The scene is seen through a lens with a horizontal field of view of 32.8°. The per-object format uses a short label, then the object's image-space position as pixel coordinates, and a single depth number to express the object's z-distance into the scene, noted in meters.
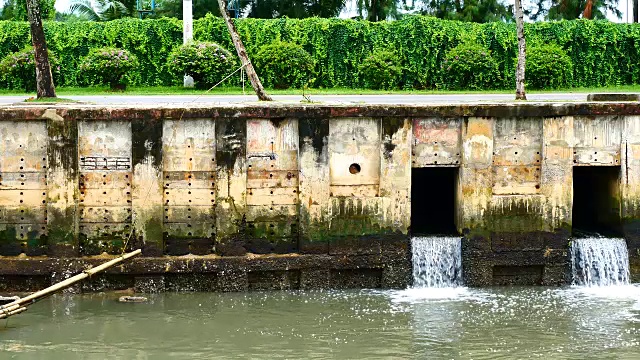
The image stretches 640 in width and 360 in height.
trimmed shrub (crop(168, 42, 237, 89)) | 33.22
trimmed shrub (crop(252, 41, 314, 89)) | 33.81
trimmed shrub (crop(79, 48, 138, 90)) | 33.69
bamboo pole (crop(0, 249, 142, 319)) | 15.58
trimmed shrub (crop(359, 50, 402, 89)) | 35.25
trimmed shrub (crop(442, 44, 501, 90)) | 35.12
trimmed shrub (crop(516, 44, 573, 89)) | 34.00
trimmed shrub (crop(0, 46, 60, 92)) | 33.31
